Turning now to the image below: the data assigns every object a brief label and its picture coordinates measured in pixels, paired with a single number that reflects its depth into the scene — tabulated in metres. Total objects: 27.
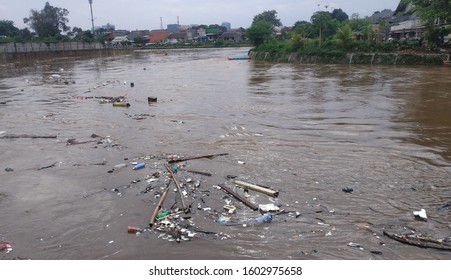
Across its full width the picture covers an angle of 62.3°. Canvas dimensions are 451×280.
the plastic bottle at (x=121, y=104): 14.29
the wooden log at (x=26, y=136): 10.03
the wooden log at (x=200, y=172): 6.84
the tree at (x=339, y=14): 76.25
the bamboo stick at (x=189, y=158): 7.53
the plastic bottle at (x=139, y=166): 7.24
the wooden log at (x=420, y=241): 4.29
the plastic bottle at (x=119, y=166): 7.34
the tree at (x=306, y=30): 39.69
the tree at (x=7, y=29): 60.16
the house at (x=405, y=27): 35.19
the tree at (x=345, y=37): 30.86
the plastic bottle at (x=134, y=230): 4.88
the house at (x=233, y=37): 90.06
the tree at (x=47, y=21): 64.56
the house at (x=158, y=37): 96.74
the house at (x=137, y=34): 94.59
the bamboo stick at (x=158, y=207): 5.01
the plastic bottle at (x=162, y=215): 5.17
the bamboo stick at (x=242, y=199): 5.42
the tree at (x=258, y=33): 45.41
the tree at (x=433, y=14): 23.11
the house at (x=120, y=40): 86.12
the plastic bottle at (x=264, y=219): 5.03
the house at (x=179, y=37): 100.50
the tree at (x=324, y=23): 42.88
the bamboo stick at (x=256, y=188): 5.87
